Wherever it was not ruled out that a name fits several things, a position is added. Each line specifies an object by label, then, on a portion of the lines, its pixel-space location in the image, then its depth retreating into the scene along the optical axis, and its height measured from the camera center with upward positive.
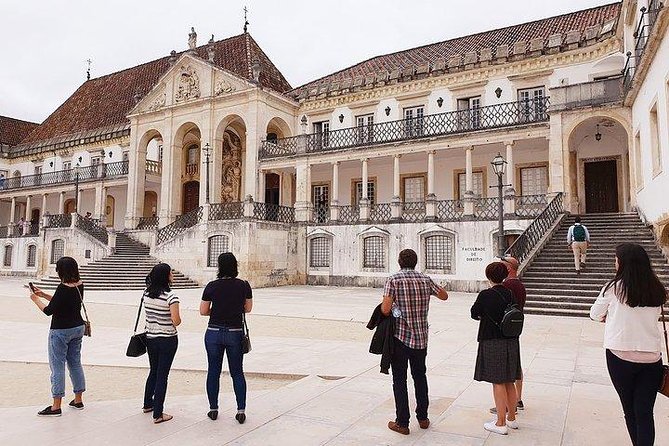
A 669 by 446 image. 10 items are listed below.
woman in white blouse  3.29 -0.55
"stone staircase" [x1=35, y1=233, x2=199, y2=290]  20.69 -0.58
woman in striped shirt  4.40 -0.62
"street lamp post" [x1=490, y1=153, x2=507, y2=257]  13.66 +2.20
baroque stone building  18.25 +5.04
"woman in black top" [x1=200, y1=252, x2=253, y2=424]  4.39 -0.60
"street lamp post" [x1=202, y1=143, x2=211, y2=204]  25.30 +5.44
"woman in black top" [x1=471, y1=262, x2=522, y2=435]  4.14 -0.81
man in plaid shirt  4.20 -0.62
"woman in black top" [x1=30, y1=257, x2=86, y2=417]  4.62 -0.67
